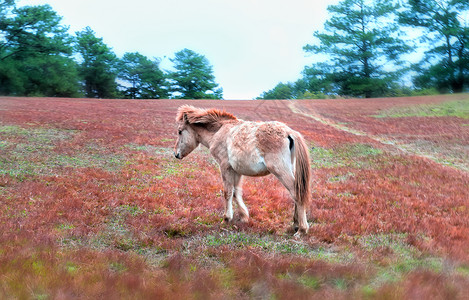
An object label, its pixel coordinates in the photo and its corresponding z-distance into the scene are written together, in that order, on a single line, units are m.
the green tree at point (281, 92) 64.94
